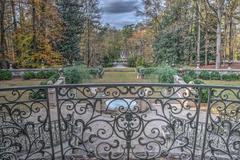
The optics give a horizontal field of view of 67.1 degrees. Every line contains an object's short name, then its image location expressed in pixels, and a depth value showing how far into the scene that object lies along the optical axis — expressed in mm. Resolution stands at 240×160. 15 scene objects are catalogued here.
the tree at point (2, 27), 11184
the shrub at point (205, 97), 4725
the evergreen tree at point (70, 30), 14349
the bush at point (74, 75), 8110
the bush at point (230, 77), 10499
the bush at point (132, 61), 18763
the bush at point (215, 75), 10701
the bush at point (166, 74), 7980
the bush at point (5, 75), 10315
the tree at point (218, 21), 11965
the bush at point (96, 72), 11070
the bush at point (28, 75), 10621
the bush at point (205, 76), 10730
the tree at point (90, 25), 15516
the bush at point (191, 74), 10381
